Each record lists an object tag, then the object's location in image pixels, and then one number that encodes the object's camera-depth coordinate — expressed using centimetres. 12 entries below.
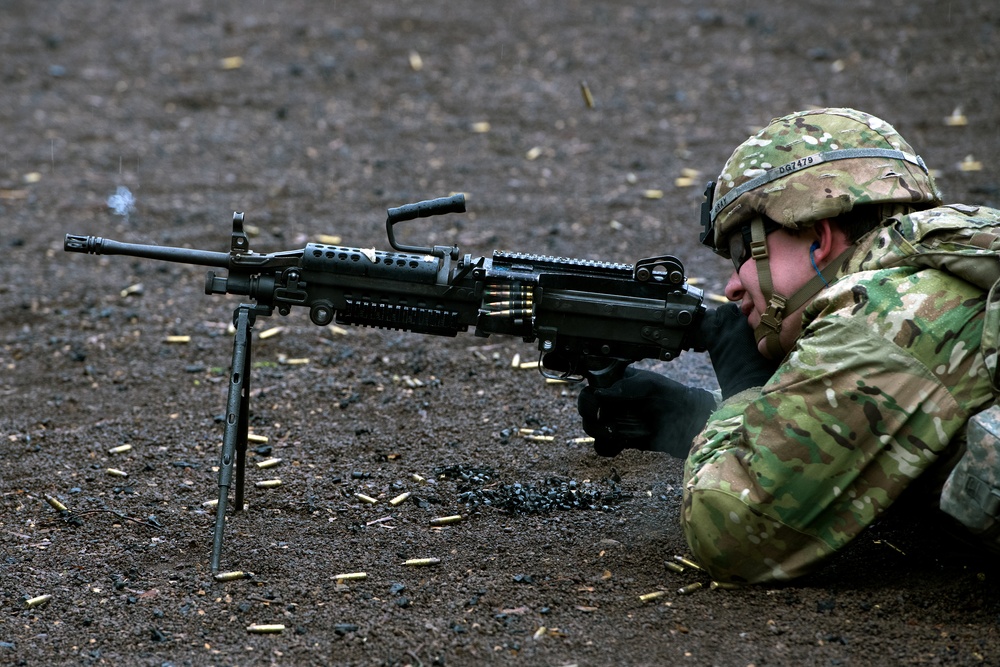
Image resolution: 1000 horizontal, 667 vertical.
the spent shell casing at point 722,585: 796
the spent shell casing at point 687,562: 846
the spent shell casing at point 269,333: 1405
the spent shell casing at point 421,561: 879
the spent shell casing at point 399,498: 998
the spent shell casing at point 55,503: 986
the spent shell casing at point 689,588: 801
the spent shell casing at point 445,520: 957
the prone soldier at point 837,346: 710
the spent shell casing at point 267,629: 777
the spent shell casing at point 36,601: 823
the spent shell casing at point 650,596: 795
